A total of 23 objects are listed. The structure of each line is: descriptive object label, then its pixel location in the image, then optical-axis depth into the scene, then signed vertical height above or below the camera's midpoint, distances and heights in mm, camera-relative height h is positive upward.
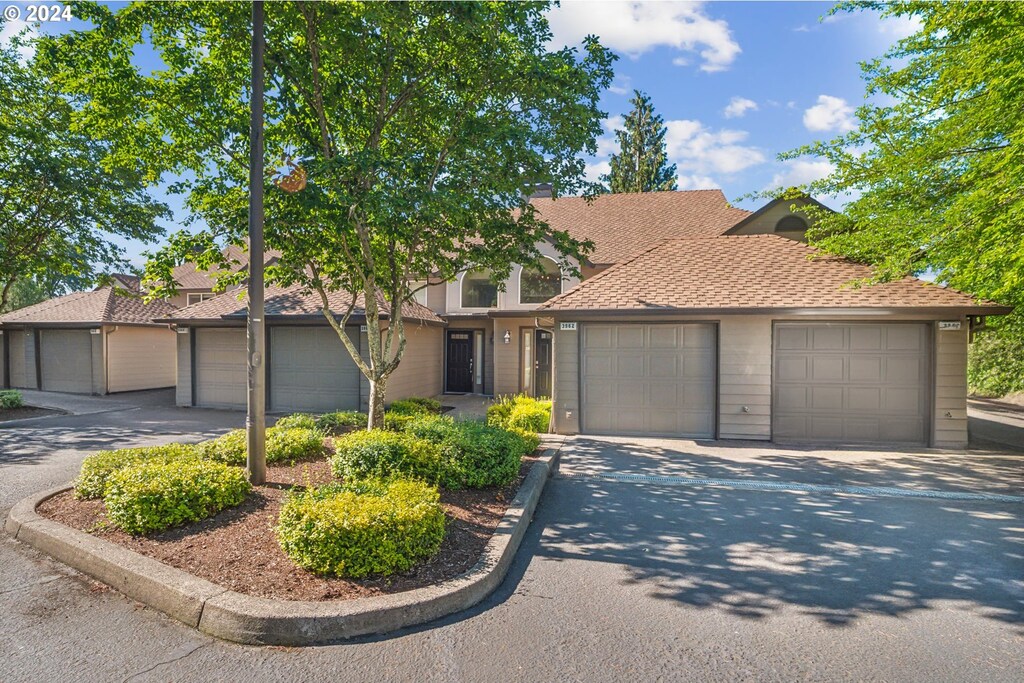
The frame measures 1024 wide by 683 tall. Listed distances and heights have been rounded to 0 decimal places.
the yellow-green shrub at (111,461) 5359 -1455
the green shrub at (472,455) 5957 -1499
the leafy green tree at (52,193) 13164 +3818
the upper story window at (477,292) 16938 +1284
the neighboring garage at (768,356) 9375 -480
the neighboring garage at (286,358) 13430 -786
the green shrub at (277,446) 6289 -1505
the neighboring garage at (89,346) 17406 -590
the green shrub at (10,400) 13383 -1865
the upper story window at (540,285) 15922 +1437
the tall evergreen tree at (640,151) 30969 +11028
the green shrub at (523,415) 9797 -1705
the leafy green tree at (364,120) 6652 +3137
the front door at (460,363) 17719 -1129
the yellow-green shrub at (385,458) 5668 -1448
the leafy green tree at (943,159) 7082 +3038
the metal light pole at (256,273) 5414 +615
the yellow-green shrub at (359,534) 3754 -1555
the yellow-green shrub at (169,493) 4434 -1495
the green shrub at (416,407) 11250 -1755
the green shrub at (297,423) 8366 -1537
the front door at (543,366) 15234 -1066
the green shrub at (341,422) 9227 -1729
